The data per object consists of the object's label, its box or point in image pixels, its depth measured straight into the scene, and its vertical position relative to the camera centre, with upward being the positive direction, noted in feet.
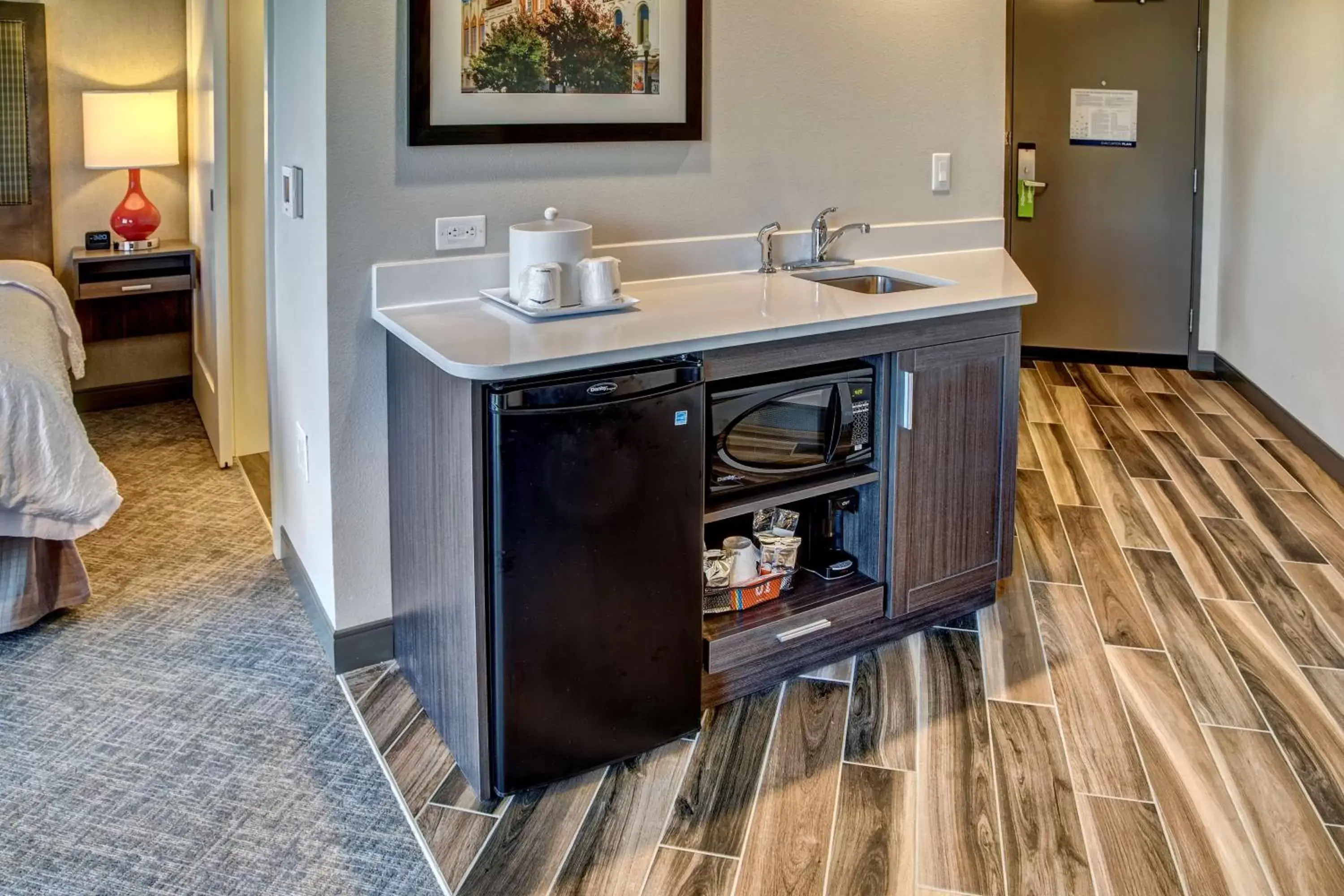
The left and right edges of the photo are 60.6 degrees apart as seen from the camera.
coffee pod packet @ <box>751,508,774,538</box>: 8.82 -1.72
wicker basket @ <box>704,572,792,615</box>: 8.29 -2.17
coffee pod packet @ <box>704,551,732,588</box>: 8.25 -1.94
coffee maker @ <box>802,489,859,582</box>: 9.01 -1.93
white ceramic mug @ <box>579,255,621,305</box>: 7.93 +0.11
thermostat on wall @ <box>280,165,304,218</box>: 8.42 +0.78
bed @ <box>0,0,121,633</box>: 8.98 -1.48
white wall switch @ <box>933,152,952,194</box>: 10.68 +1.17
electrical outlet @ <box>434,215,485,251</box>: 8.21 +0.46
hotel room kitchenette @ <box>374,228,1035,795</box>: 6.77 -1.27
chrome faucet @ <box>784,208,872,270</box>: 9.91 +0.49
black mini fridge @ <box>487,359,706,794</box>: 6.66 -1.61
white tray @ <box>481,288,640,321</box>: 7.74 -0.07
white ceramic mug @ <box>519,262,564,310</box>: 7.70 +0.07
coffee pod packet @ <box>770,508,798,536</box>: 8.89 -1.72
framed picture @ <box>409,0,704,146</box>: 7.95 +1.64
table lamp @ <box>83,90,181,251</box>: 14.24 +1.95
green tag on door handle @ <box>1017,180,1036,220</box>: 18.37 +1.57
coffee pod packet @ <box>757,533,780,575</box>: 8.63 -1.89
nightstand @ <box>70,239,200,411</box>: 14.76 -0.35
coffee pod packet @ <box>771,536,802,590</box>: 8.64 -1.92
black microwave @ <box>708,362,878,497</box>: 8.00 -0.92
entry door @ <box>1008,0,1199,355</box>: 17.71 +1.84
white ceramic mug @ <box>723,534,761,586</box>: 8.36 -1.89
